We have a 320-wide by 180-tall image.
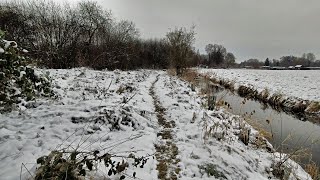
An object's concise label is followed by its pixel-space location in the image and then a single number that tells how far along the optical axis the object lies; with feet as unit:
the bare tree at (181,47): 60.89
